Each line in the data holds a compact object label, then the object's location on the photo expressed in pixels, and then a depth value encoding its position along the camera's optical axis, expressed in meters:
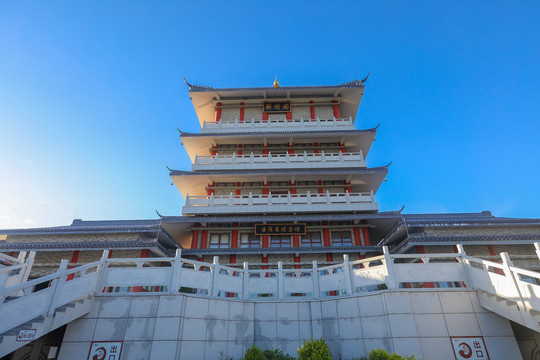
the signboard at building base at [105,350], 9.97
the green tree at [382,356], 8.90
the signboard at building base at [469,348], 9.80
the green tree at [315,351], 9.30
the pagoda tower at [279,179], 22.38
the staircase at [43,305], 8.07
